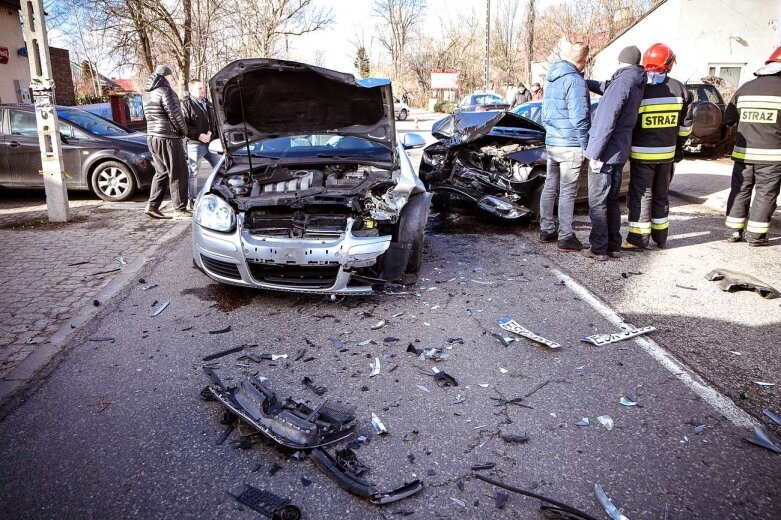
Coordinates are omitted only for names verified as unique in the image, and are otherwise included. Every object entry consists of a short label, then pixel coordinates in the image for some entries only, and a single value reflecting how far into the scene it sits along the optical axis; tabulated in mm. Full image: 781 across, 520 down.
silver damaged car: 4230
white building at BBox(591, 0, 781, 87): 21953
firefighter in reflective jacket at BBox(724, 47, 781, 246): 5832
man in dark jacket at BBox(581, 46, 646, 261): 5254
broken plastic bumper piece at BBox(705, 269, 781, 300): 4586
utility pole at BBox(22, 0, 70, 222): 6977
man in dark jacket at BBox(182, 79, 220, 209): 7941
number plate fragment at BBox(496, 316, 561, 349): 3742
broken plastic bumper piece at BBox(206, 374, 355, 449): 2654
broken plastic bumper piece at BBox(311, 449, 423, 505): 2299
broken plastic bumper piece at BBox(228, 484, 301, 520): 2197
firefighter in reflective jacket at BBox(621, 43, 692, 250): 5473
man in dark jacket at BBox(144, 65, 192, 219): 7348
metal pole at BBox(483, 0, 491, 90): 31422
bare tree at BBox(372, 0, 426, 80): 56688
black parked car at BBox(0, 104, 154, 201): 8891
